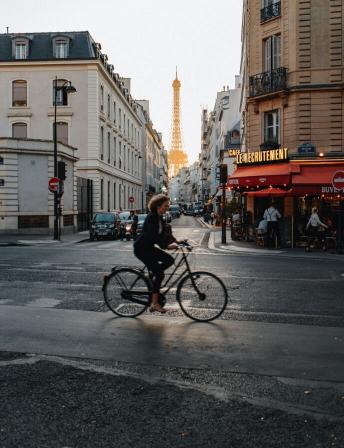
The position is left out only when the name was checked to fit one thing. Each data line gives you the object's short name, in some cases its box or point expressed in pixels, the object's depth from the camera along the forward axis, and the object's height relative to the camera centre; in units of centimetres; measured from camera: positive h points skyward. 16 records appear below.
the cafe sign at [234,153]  2781 +302
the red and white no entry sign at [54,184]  2653 +123
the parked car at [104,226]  2972 -93
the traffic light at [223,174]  2369 +158
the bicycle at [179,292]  788 -123
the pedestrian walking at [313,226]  2059 -60
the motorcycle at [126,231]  2932 -125
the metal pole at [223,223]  2400 -60
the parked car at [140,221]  2919 -69
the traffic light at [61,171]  2706 +191
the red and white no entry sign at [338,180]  1872 +105
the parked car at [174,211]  7774 -21
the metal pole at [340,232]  1915 -79
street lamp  2695 +5
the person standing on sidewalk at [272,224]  2178 -57
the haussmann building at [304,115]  2256 +408
